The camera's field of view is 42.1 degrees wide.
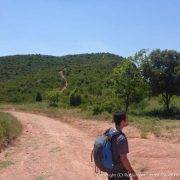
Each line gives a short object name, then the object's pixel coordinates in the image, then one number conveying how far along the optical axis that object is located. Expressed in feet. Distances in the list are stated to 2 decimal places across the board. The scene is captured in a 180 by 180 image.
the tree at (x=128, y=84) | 53.03
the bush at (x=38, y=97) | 91.85
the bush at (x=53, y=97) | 73.99
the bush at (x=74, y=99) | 73.47
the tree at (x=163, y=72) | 53.74
